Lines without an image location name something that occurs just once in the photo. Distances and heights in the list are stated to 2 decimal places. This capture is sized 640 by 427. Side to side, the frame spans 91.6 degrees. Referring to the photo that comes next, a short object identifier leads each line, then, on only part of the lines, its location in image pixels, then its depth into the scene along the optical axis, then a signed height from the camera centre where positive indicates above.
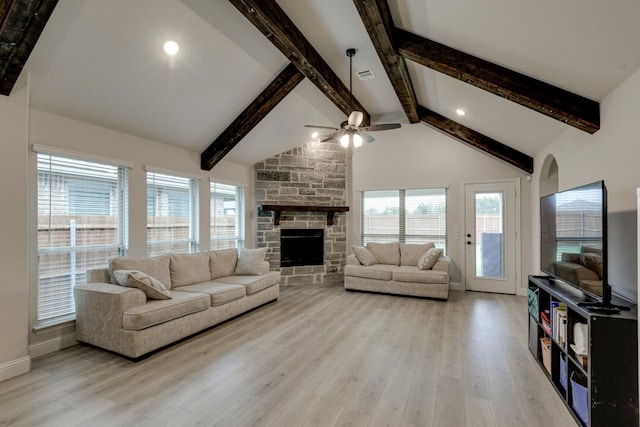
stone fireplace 6.29 +0.42
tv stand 1.83 -0.95
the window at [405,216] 6.13 -0.02
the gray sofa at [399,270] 5.16 -0.95
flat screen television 2.04 -0.19
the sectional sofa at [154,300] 2.97 -0.93
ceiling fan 3.69 +1.06
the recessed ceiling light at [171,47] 2.97 +1.63
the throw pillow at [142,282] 3.20 -0.69
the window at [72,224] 3.17 -0.08
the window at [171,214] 4.37 +0.03
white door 5.55 -0.40
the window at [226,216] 5.58 +0.00
